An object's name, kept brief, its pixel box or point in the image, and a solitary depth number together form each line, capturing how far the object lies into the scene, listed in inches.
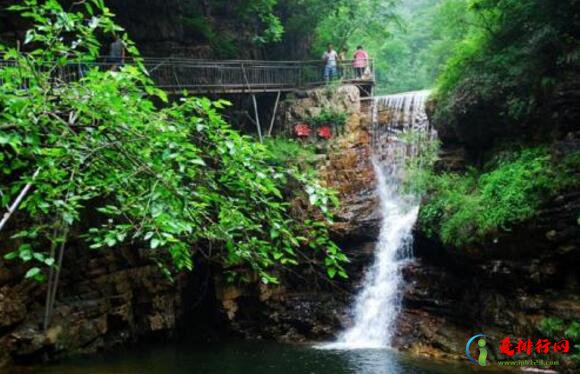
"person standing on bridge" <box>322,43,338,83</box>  727.1
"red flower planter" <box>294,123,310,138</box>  644.7
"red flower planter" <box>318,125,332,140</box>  634.2
